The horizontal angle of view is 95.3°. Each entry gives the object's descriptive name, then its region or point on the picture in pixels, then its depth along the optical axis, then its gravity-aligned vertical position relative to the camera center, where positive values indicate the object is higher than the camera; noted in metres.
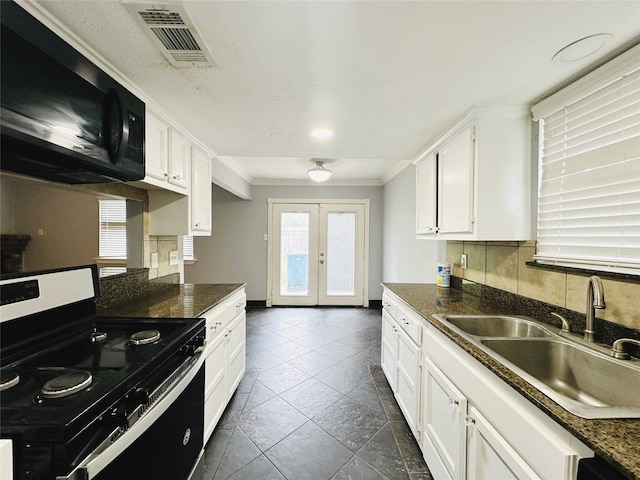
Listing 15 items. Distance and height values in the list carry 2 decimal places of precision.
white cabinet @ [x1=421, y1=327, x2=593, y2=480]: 0.81 -0.66
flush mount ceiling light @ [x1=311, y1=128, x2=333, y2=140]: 2.22 +0.84
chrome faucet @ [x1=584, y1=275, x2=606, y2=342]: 1.21 -0.25
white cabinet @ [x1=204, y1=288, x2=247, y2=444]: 1.84 -0.85
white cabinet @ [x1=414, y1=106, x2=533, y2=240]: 1.79 +0.43
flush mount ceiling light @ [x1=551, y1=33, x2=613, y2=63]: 1.18 +0.83
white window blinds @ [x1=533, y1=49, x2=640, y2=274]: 1.25 +0.31
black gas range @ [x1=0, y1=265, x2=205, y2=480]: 0.76 -0.48
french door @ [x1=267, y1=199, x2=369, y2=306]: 5.56 -0.23
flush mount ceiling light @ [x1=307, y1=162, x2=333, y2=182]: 4.02 +0.94
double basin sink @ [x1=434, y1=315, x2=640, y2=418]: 1.06 -0.51
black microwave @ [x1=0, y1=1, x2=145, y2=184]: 0.87 +0.45
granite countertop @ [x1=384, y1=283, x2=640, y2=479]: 0.65 -0.47
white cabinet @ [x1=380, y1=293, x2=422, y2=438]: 1.86 -0.85
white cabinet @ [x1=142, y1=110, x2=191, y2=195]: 1.76 +0.56
